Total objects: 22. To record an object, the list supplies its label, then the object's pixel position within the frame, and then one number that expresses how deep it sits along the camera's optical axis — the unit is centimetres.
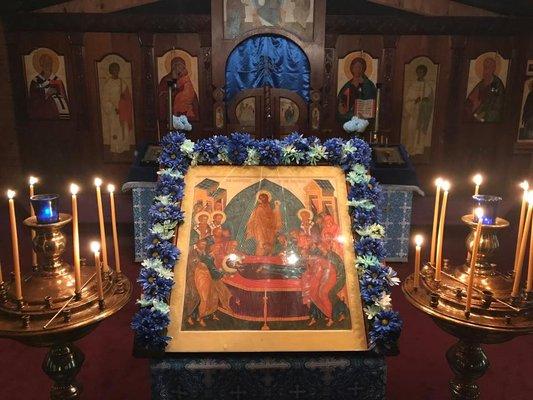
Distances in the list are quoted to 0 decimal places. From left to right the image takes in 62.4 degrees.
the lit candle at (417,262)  206
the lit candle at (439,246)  209
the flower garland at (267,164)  206
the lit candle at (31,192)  224
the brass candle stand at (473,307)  185
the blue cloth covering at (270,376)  209
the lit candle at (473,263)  186
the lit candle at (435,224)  221
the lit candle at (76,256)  192
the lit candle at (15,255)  189
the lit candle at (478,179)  230
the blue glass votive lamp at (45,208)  200
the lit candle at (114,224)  218
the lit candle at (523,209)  197
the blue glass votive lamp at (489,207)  207
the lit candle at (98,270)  188
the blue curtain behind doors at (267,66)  674
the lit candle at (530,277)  191
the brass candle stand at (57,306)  182
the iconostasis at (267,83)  690
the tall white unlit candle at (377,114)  534
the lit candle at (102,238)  214
